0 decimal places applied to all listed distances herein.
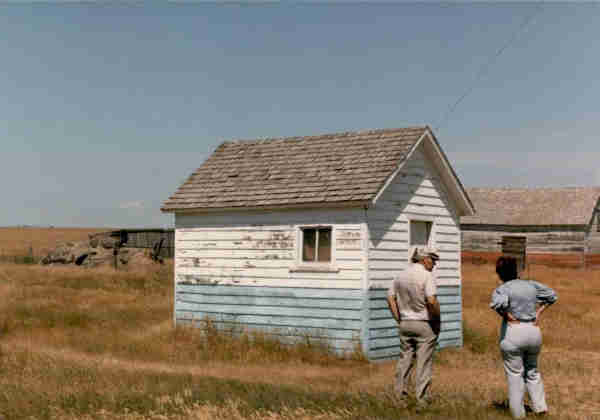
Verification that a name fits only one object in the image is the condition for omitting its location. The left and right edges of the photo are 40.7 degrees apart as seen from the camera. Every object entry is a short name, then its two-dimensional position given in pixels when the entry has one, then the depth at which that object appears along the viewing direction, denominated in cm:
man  1017
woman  932
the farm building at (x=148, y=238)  4412
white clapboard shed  1667
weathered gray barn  4994
